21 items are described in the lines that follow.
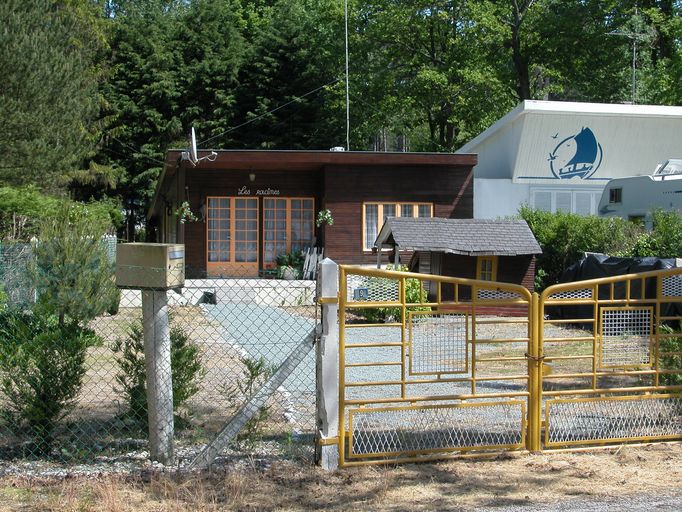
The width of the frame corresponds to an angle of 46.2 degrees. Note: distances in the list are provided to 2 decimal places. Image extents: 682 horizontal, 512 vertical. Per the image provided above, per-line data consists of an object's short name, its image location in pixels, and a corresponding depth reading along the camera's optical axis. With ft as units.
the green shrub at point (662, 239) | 58.59
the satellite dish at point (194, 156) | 72.02
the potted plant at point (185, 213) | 78.33
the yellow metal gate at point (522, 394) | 19.29
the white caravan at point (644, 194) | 63.52
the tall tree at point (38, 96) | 70.74
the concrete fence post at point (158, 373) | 18.26
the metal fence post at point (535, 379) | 20.07
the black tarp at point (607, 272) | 49.73
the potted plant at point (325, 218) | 78.59
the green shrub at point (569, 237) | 65.31
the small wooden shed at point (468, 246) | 59.36
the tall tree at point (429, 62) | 122.62
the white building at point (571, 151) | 83.05
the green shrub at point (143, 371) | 20.20
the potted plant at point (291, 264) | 78.54
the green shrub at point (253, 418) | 19.74
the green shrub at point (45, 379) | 19.15
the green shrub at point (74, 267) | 37.01
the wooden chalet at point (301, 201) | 79.20
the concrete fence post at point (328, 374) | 18.66
